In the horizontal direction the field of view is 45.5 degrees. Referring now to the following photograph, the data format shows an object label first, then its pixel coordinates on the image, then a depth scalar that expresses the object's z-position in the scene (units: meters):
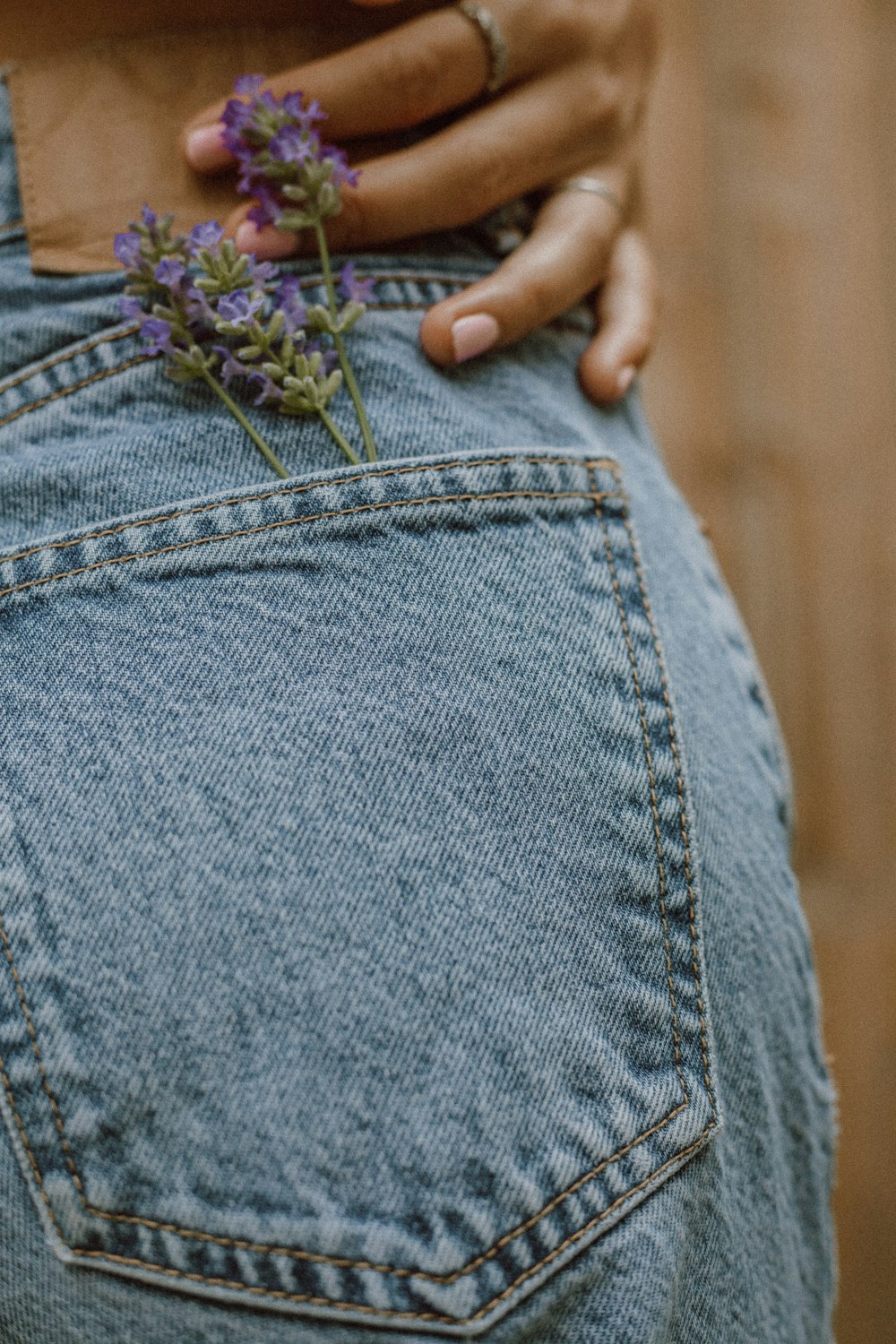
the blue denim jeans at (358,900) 0.37
